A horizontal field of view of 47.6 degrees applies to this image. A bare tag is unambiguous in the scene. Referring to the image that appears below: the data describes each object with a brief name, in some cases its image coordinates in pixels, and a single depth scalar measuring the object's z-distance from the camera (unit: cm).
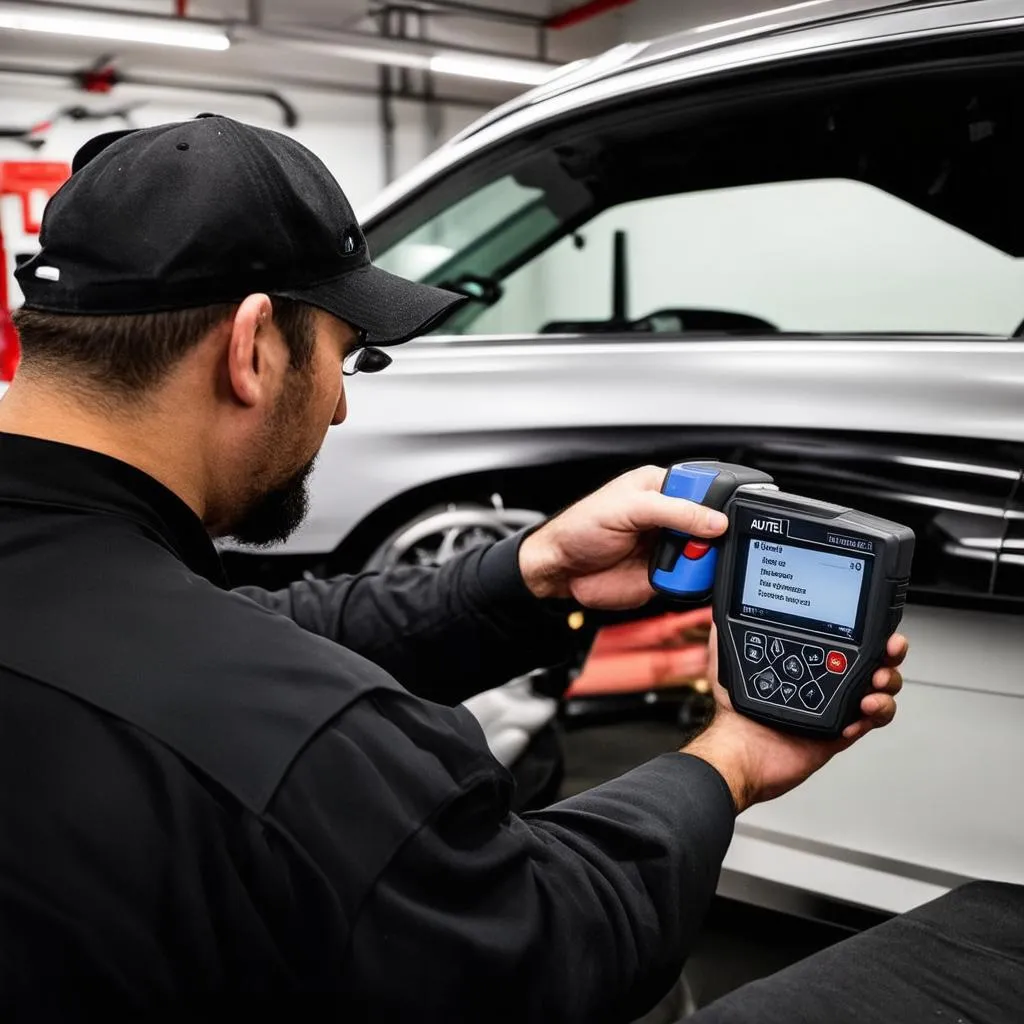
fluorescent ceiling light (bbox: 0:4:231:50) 571
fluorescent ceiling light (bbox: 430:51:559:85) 667
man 68
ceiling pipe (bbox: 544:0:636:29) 780
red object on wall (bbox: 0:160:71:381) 637
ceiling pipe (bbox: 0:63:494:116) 665
